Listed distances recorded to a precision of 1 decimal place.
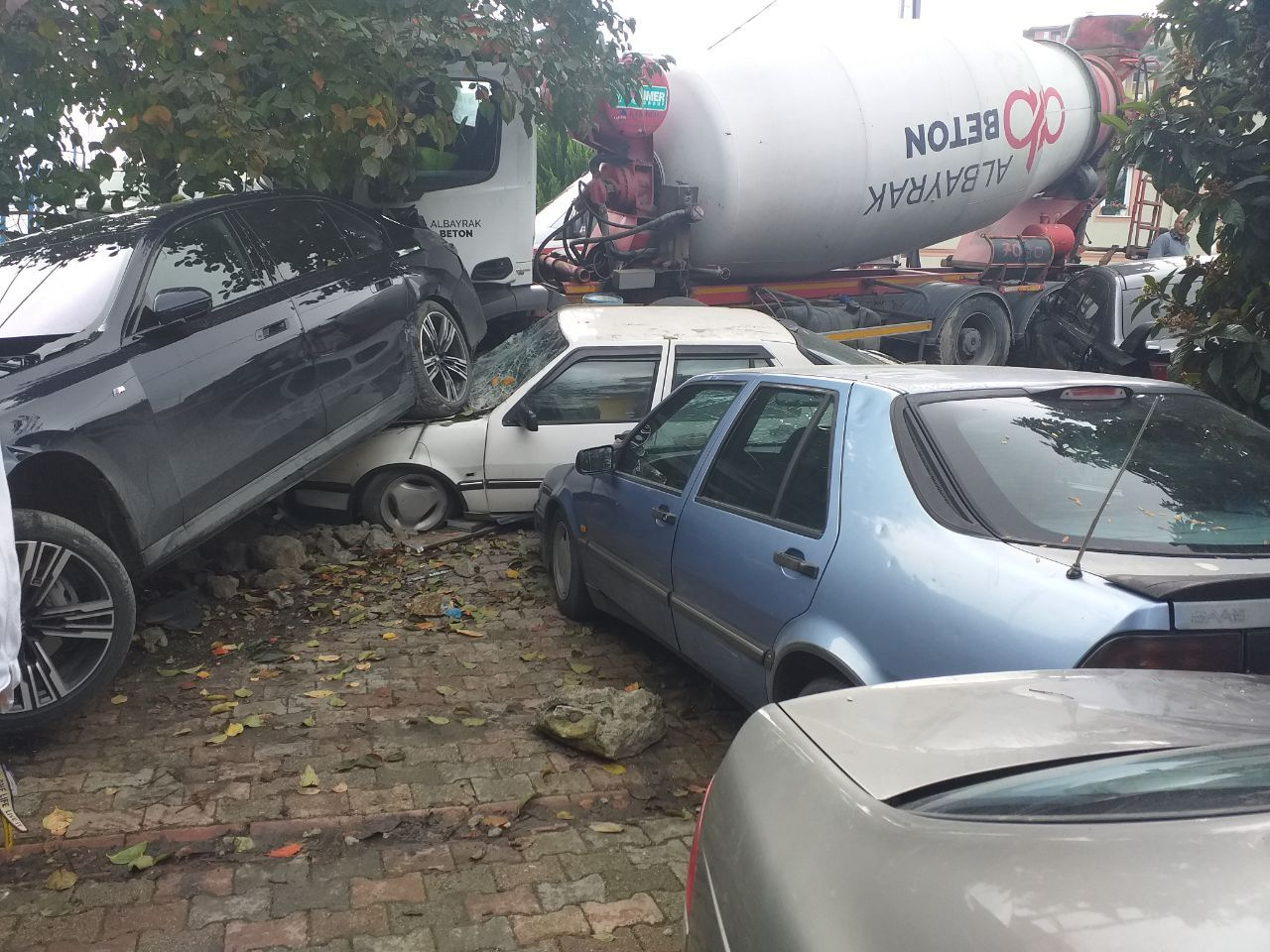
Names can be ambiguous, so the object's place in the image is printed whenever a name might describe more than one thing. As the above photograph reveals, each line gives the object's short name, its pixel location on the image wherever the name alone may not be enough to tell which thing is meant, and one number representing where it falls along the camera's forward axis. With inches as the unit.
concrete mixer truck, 366.9
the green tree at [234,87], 289.7
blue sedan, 101.2
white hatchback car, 275.4
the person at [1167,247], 542.9
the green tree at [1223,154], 178.9
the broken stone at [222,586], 229.9
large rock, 161.2
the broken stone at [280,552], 245.1
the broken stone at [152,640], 203.5
